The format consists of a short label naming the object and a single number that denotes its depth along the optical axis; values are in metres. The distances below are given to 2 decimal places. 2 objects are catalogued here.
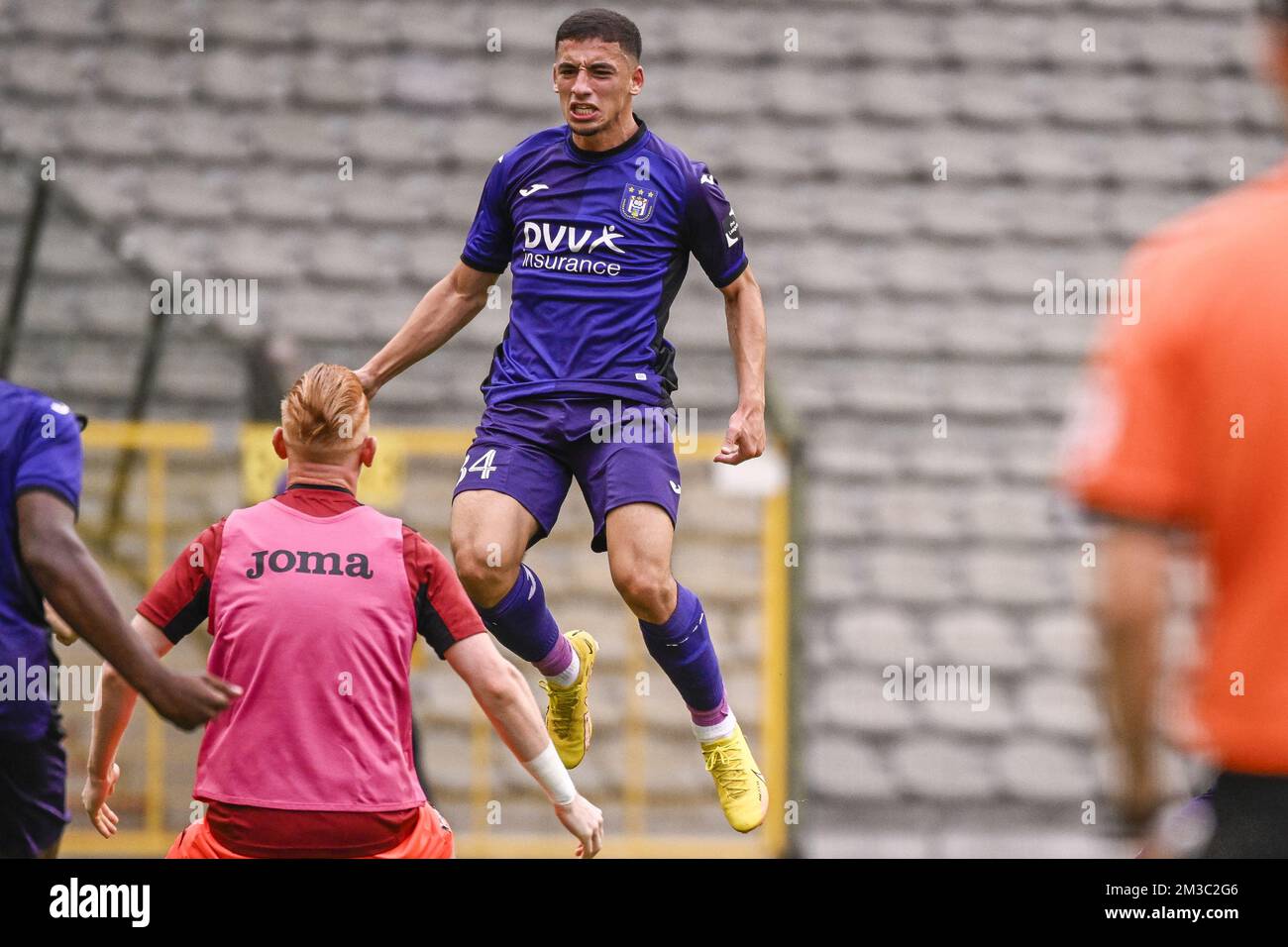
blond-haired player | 6.75
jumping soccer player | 9.11
